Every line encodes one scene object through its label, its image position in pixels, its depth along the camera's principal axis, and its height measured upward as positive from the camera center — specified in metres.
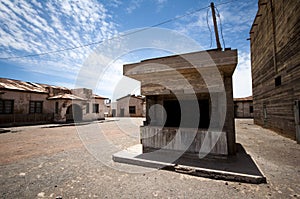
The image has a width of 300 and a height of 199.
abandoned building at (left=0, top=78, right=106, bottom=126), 14.38 +0.37
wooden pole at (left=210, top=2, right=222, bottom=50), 6.47 +3.70
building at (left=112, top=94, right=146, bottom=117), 30.02 +0.19
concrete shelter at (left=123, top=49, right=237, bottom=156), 3.93 +0.45
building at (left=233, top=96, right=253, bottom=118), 24.99 -0.07
